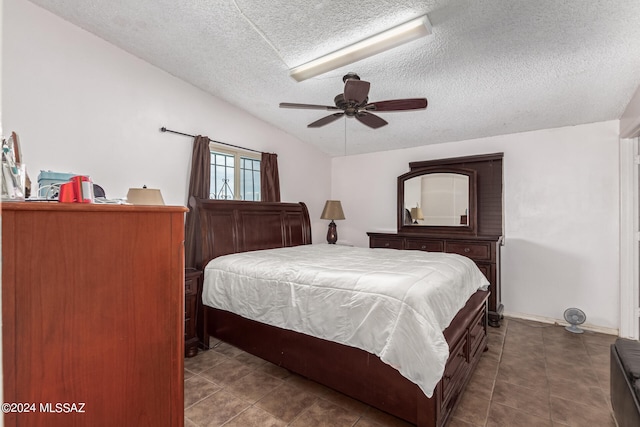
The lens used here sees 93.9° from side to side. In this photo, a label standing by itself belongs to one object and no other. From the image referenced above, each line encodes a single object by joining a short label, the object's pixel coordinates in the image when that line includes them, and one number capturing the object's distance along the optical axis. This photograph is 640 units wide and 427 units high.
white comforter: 1.69
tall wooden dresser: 0.89
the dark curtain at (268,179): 4.32
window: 3.90
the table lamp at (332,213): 4.97
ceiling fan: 2.36
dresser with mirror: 3.71
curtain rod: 3.28
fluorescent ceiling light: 2.21
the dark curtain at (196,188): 3.31
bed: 1.80
